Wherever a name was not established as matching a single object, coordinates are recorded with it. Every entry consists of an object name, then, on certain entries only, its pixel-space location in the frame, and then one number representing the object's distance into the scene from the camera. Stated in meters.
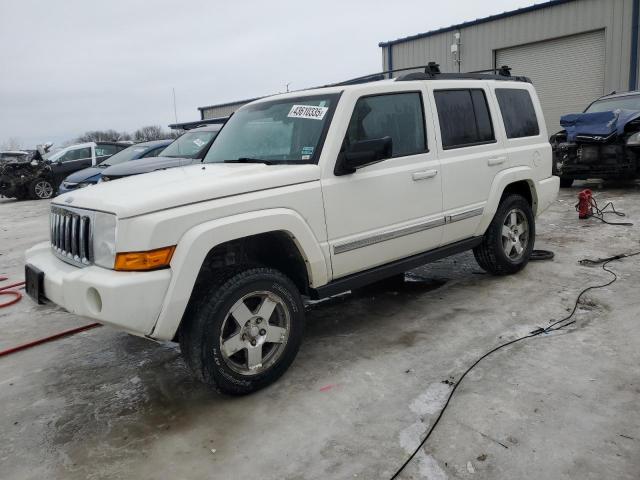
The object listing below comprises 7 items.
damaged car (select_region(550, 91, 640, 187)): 9.23
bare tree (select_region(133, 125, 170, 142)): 47.91
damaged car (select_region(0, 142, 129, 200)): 15.78
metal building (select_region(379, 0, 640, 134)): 15.23
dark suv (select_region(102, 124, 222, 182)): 8.35
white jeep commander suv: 2.85
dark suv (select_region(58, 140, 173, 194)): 10.91
